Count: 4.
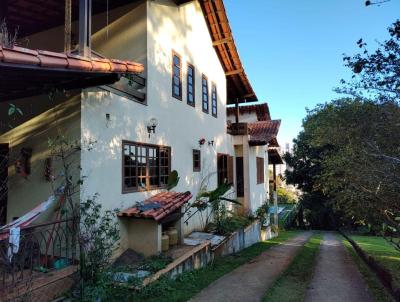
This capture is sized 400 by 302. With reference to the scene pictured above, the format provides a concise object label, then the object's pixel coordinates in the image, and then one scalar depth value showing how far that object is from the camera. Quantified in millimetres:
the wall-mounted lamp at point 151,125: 10461
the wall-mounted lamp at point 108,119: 8703
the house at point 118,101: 7078
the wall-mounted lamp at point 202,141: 14323
